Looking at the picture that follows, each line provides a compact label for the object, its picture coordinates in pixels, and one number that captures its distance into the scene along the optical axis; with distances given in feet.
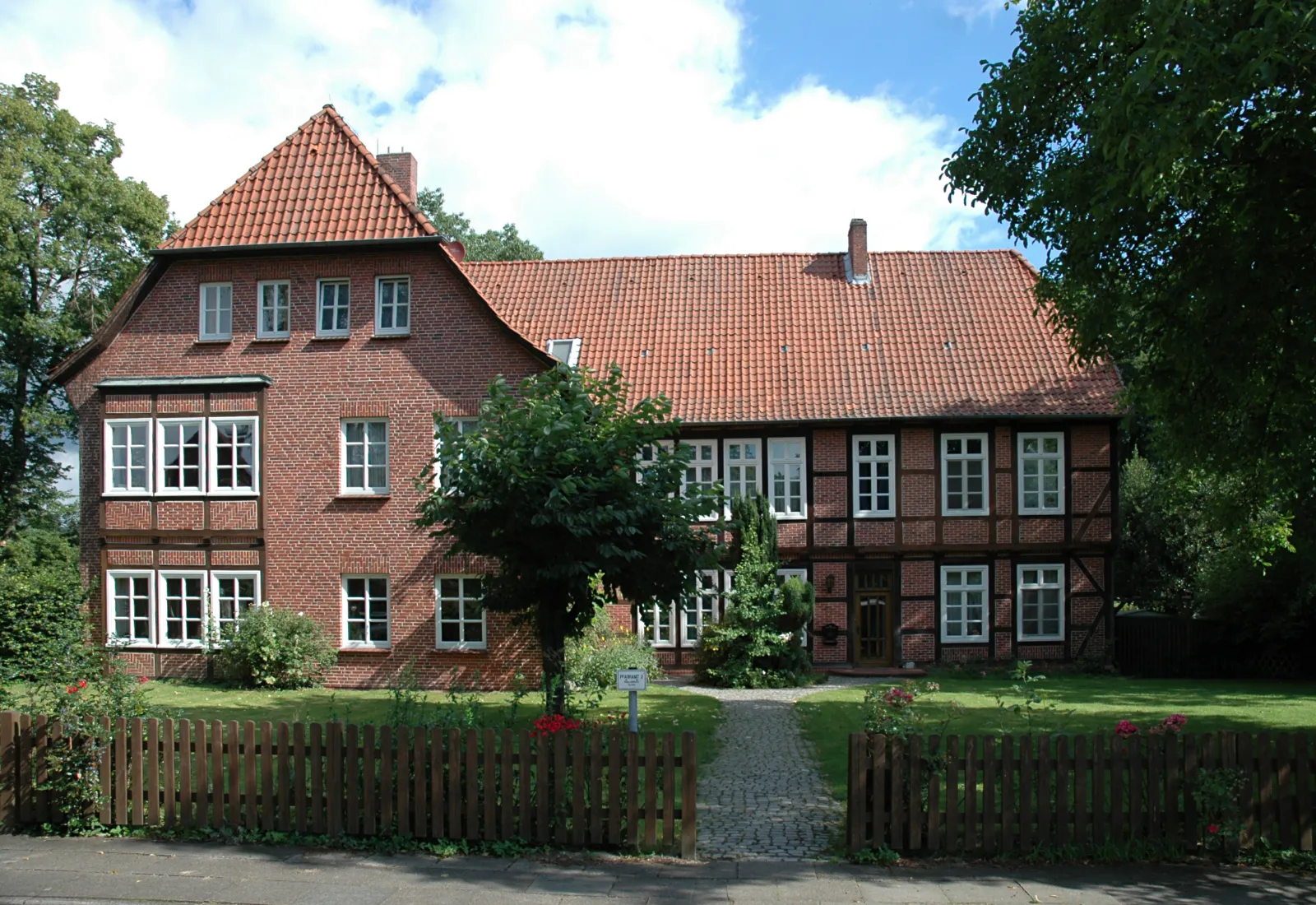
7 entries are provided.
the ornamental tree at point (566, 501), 37.50
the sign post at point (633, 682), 32.89
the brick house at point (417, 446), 69.56
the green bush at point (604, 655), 64.27
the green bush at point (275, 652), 67.26
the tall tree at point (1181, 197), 28.78
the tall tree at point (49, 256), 104.06
